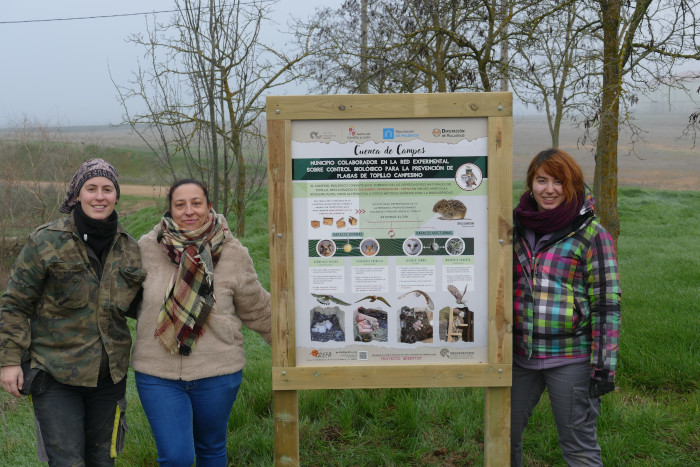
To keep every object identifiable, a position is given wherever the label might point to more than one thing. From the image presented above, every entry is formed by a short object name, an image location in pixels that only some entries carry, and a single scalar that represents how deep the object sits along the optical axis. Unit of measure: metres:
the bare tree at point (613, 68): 5.69
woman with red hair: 3.07
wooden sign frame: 3.04
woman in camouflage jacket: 2.99
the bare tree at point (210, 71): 5.21
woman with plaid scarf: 3.12
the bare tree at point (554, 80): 8.64
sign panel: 3.07
